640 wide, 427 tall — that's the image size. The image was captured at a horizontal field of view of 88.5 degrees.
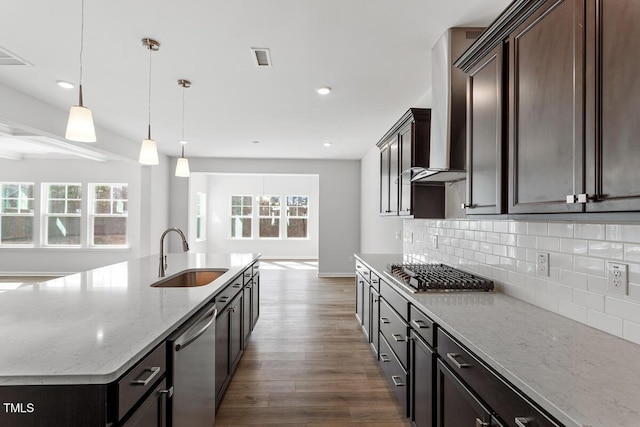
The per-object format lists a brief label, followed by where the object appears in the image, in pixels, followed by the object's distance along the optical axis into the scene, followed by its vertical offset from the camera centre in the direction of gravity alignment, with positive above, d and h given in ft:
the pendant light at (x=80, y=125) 6.68 +1.88
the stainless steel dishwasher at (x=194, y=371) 4.79 -2.54
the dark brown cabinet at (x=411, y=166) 9.67 +1.69
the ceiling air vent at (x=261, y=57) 8.80 +4.51
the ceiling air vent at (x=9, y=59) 9.06 +4.53
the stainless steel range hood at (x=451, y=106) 7.57 +2.70
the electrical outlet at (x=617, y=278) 4.24 -0.74
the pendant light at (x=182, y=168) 12.63 +1.91
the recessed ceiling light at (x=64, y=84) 11.12 +4.54
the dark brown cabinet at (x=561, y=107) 3.18 +1.41
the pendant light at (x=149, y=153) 9.26 +1.81
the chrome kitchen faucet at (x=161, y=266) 8.05 -1.23
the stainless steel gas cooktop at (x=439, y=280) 6.86 -1.30
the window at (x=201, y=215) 30.86 +0.27
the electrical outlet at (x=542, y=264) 5.61 -0.74
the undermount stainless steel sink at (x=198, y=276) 9.19 -1.69
